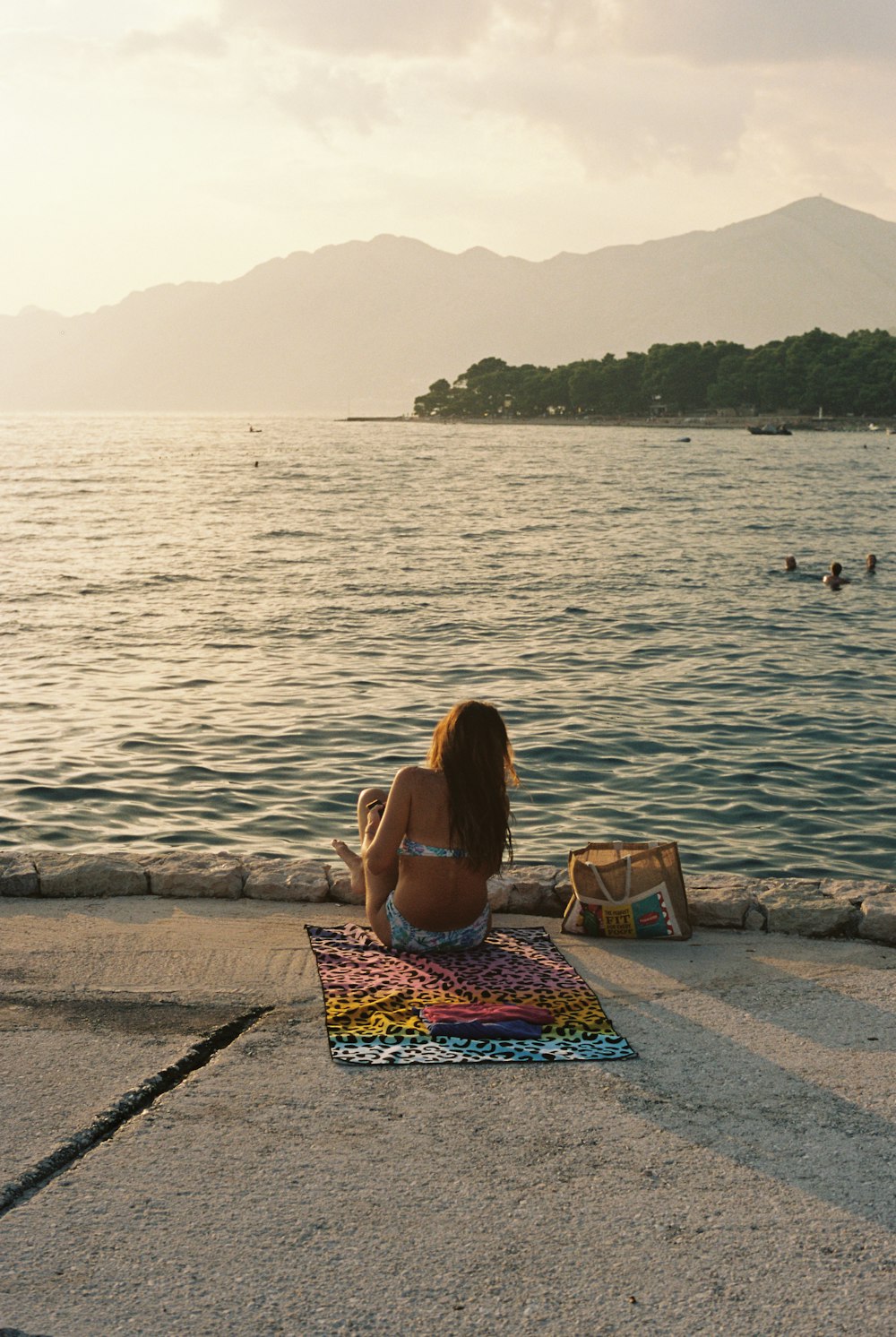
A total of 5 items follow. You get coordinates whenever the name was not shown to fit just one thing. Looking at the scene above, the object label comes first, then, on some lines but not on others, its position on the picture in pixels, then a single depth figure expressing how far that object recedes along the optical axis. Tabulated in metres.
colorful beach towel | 5.57
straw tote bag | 7.15
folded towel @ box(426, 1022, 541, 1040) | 5.69
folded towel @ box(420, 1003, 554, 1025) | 5.82
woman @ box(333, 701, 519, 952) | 6.69
